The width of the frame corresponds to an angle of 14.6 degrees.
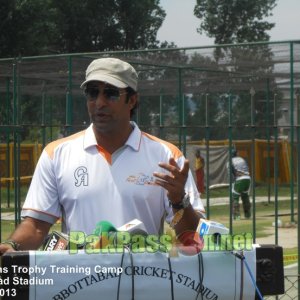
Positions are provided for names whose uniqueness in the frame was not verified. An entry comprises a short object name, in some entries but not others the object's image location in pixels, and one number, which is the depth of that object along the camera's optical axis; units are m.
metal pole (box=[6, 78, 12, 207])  17.15
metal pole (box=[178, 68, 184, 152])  10.68
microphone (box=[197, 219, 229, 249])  4.04
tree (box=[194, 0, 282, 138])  77.59
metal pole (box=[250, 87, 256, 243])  11.00
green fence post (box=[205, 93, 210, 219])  10.51
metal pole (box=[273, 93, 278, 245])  9.94
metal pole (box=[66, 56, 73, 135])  10.22
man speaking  4.65
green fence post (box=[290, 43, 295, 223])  10.15
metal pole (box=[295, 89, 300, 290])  9.05
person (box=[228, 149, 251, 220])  23.87
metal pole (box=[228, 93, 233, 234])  10.43
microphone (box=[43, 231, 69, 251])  4.20
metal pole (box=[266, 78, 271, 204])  16.77
